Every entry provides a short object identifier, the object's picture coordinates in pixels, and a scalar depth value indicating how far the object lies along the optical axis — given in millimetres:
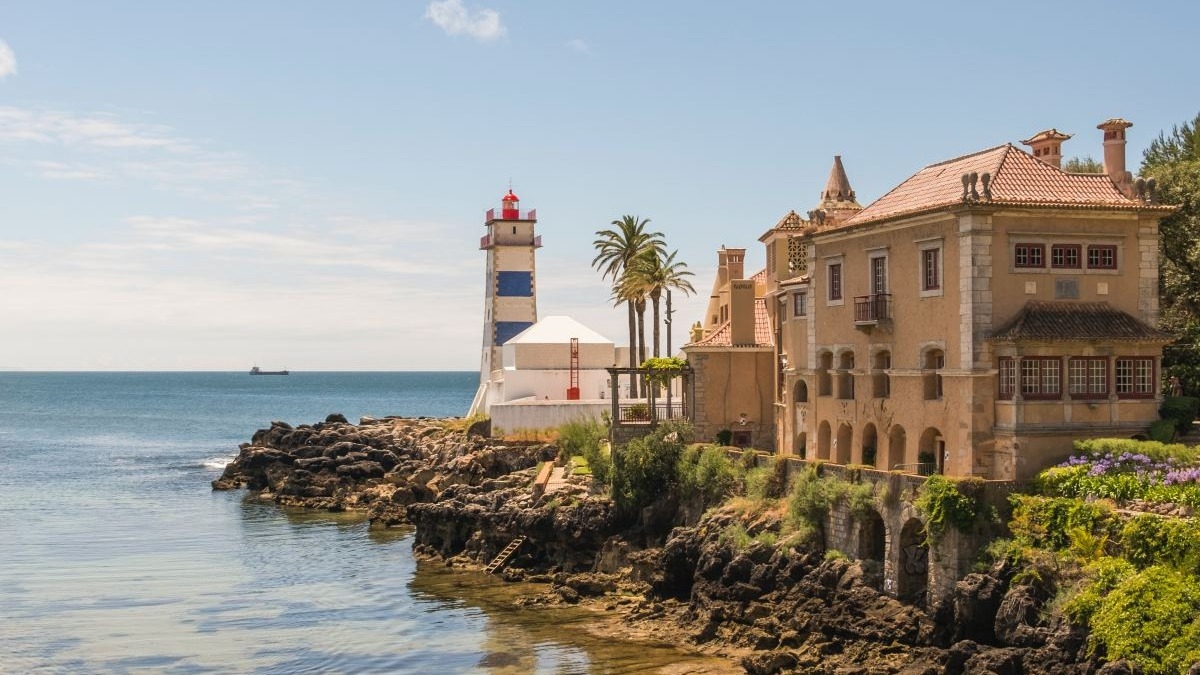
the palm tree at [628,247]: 69875
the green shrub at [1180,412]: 38156
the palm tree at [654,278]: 66556
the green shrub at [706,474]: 45344
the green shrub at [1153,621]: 27047
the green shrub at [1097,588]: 29406
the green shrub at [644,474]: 48344
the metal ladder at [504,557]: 48750
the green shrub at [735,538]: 40625
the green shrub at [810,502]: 39281
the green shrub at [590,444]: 51250
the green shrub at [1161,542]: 28781
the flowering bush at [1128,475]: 32562
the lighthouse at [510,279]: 85062
